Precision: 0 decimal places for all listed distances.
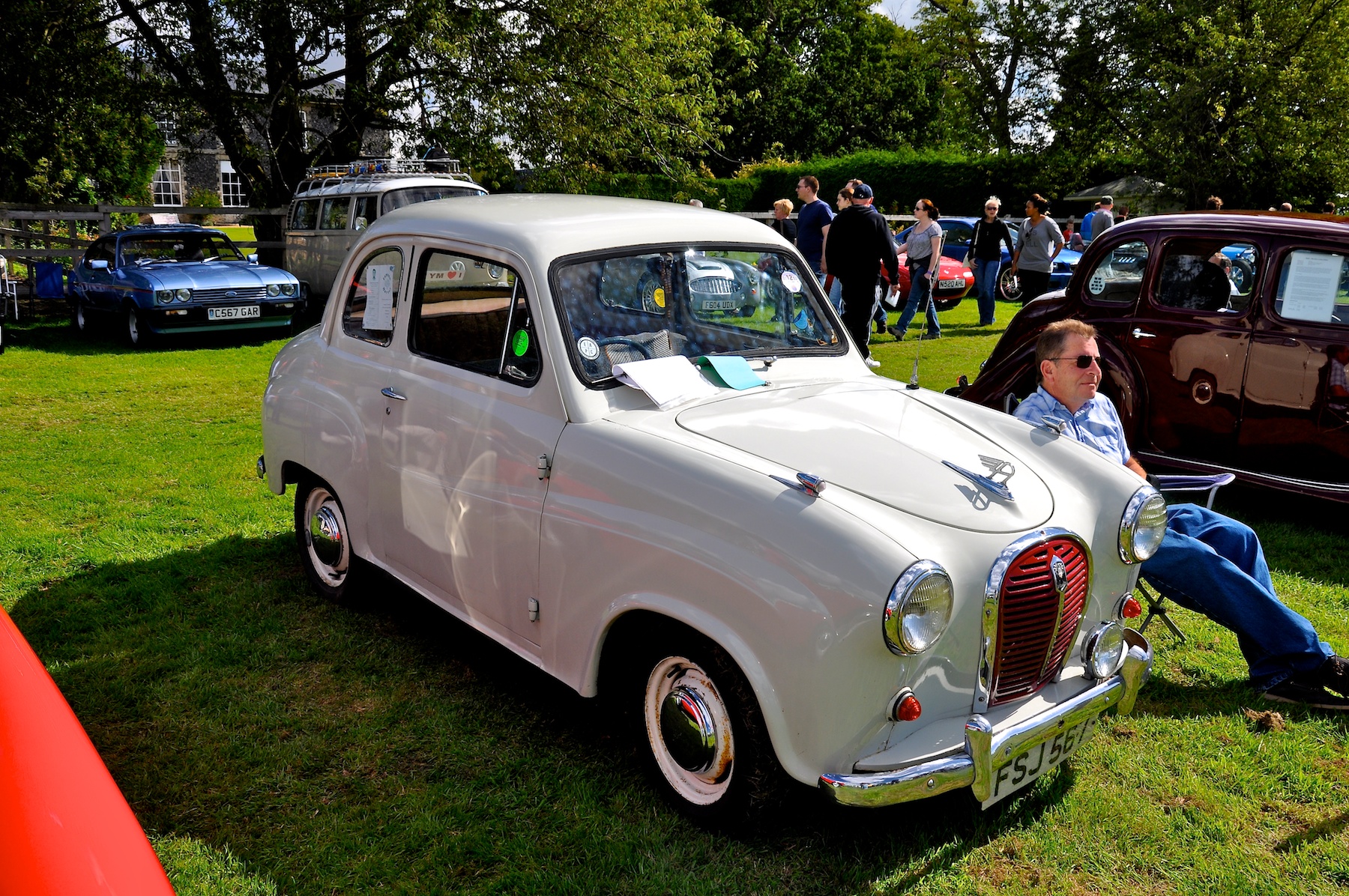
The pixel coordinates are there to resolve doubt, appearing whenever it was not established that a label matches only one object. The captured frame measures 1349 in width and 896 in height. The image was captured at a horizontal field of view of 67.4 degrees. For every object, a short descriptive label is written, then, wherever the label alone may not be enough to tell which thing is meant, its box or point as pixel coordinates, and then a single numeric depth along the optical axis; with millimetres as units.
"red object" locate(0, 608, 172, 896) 1623
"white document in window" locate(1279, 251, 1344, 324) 6031
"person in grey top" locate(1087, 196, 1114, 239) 15820
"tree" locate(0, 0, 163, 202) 15578
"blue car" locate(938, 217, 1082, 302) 15144
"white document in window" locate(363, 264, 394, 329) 4426
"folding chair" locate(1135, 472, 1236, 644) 4387
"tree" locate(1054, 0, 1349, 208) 24234
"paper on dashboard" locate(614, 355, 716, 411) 3566
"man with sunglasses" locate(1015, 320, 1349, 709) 4004
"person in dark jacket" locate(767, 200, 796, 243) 14047
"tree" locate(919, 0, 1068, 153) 35656
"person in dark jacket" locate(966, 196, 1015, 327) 14531
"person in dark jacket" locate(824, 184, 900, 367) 10023
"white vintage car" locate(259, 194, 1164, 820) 2744
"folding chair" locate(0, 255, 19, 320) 14242
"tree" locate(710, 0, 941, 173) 43688
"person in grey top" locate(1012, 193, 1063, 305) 13391
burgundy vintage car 6012
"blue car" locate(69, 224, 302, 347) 12492
